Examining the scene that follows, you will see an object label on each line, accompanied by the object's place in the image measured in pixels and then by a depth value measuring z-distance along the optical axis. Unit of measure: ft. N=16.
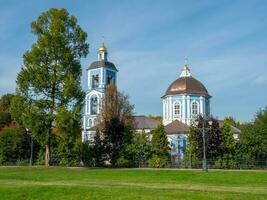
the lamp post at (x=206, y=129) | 114.06
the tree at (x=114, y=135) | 159.43
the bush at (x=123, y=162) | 154.10
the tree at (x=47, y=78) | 126.41
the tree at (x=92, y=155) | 158.61
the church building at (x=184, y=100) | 231.09
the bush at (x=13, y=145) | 172.76
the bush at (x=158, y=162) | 153.07
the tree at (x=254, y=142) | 145.96
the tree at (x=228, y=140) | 148.25
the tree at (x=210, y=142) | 147.13
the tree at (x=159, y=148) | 153.79
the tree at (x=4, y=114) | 210.38
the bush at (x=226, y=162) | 142.51
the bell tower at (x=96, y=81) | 258.37
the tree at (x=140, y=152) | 157.07
